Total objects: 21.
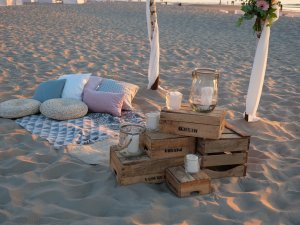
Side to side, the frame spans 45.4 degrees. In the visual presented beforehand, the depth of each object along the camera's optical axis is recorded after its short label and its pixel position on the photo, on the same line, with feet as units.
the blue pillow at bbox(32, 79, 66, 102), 17.66
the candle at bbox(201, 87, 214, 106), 10.96
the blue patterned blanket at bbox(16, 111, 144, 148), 14.21
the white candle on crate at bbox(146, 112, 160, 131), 11.50
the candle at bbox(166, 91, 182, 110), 11.35
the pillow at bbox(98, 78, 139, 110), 17.57
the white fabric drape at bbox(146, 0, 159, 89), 20.15
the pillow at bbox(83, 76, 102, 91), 17.79
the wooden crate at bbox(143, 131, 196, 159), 10.94
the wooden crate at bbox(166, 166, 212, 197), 10.31
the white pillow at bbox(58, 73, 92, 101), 17.51
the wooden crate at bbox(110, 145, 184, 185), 10.77
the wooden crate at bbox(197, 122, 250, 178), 11.27
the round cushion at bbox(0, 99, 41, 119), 15.96
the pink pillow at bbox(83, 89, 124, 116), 16.72
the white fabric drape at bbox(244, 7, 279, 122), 15.71
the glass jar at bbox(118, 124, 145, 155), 11.05
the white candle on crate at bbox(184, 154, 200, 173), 10.61
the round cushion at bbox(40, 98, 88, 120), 15.81
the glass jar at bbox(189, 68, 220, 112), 11.02
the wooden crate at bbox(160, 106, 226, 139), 10.83
